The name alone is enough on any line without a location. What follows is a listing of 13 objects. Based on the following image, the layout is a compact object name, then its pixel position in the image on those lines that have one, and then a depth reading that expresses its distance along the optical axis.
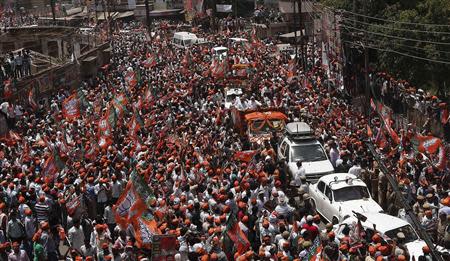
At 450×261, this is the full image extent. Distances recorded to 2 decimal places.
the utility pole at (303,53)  33.94
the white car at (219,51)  37.39
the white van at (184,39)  45.62
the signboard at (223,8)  65.75
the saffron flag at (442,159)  15.32
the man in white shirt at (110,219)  13.83
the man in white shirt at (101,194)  15.07
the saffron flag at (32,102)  25.70
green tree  26.70
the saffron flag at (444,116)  20.20
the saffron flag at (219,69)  30.36
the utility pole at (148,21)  48.75
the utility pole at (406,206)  10.85
